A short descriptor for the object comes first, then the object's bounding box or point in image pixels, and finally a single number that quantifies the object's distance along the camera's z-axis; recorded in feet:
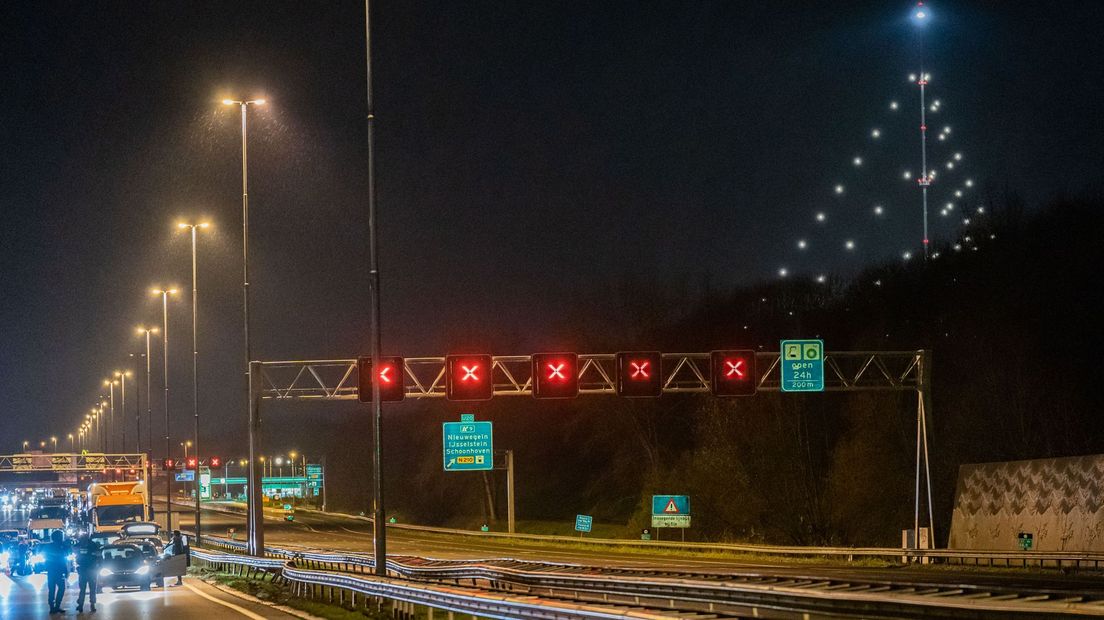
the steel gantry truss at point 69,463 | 368.27
